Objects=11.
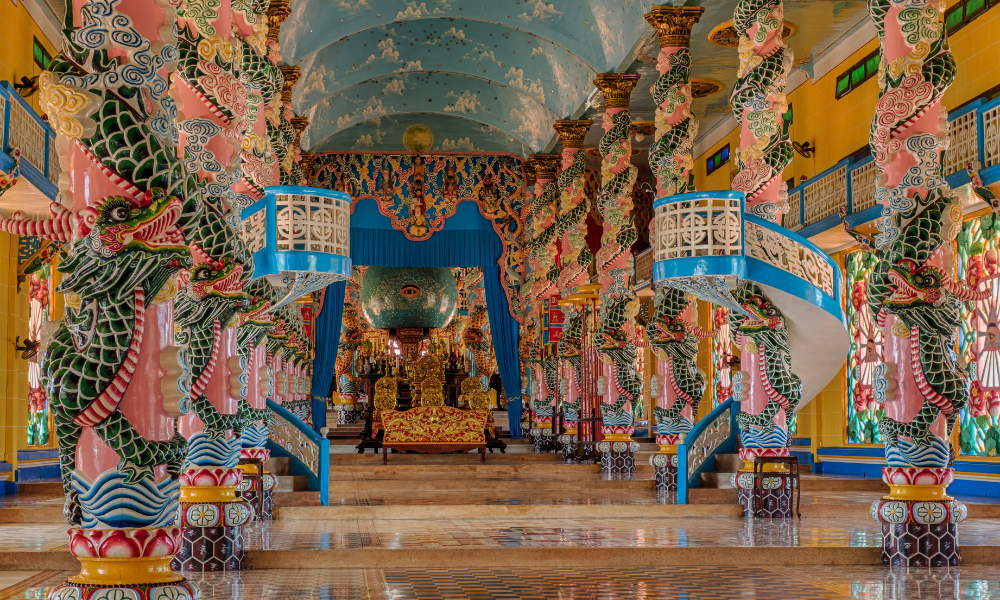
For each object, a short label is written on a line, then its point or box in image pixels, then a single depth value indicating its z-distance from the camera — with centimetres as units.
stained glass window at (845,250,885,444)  1486
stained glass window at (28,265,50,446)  1366
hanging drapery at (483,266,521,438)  2219
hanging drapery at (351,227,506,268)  2172
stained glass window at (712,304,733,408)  1945
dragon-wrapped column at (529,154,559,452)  1892
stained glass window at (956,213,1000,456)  1167
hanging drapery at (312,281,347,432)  2153
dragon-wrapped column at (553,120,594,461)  1645
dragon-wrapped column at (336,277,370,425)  2930
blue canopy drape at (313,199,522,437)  2169
